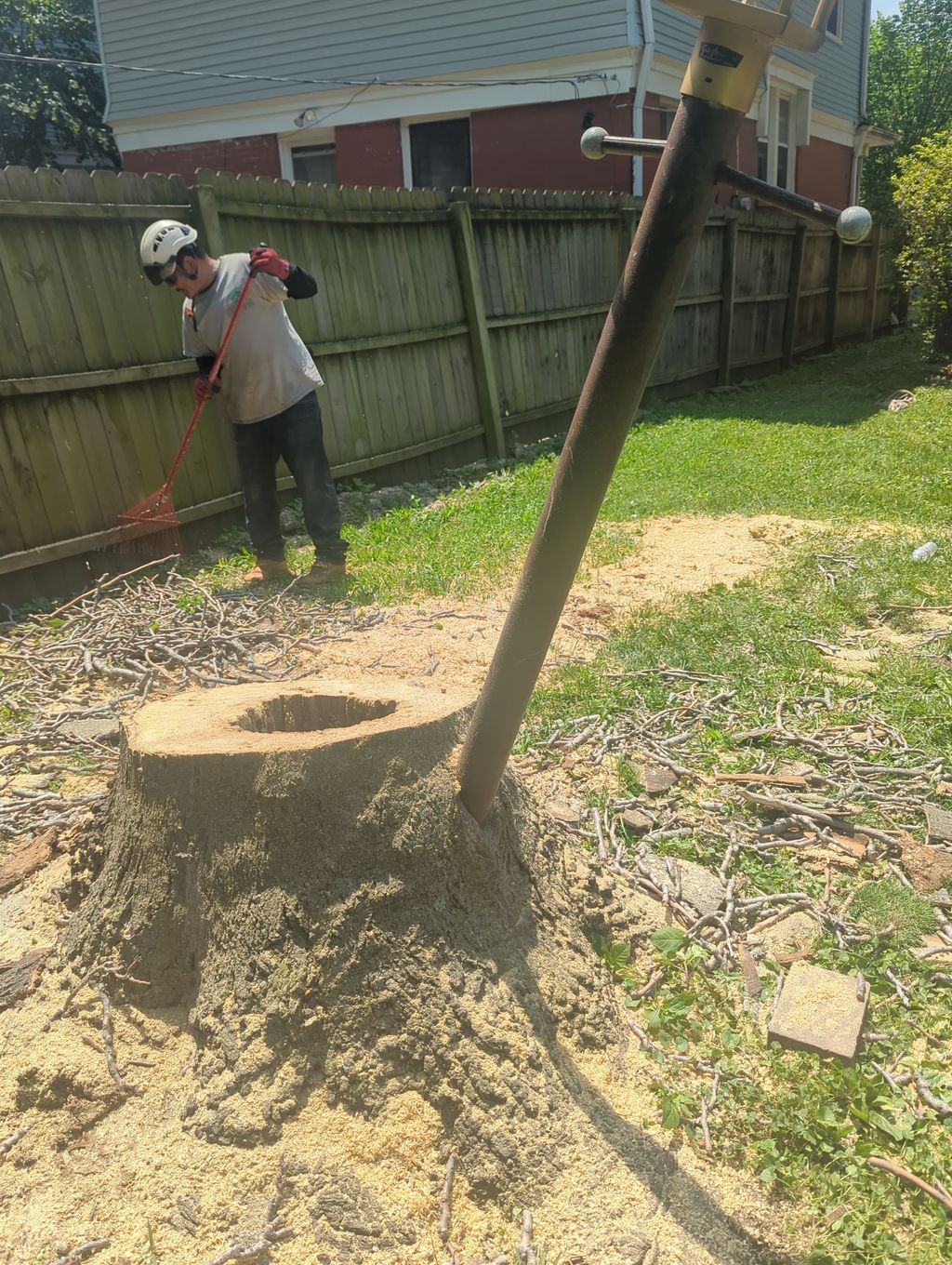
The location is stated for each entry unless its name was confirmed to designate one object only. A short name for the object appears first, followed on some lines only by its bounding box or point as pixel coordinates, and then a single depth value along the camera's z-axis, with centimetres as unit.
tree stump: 182
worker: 503
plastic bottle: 535
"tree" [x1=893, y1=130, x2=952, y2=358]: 1209
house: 1173
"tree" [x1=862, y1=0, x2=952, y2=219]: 3002
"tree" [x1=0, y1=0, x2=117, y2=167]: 1825
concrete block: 211
